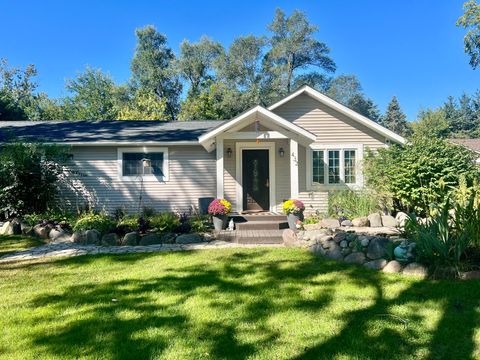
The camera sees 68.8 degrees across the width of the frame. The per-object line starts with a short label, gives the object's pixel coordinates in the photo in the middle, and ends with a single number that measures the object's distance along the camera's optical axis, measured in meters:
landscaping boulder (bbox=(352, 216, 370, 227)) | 8.61
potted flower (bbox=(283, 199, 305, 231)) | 9.70
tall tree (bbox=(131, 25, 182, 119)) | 36.19
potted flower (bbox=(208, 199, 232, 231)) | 9.40
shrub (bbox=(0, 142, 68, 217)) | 9.87
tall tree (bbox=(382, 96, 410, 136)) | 58.09
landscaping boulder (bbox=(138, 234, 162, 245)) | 8.43
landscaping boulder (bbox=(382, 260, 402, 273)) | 5.61
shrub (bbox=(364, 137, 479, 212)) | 9.80
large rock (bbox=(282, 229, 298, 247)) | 8.09
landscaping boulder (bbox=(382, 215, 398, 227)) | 8.69
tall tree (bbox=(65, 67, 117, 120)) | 36.09
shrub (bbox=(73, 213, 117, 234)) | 8.80
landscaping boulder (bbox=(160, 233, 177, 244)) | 8.56
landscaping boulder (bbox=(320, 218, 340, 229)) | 8.66
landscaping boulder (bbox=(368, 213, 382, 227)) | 8.70
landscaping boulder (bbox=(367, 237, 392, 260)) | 6.01
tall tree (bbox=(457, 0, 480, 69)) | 19.14
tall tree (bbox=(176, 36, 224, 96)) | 35.75
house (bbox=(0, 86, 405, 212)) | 11.80
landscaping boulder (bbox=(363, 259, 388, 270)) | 5.80
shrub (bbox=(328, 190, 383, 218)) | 9.95
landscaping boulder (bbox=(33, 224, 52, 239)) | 9.02
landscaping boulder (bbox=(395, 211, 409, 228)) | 8.70
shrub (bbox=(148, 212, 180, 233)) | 8.95
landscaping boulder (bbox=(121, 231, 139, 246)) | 8.39
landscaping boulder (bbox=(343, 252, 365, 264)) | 6.13
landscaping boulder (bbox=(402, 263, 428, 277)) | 5.38
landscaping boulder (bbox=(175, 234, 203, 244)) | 8.54
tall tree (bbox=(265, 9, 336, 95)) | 34.50
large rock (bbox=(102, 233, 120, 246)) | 8.35
